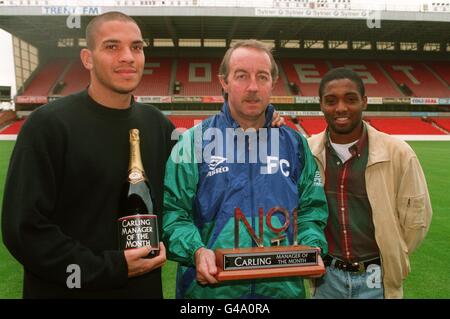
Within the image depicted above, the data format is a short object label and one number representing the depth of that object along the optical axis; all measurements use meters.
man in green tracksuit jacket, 2.00
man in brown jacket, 2.46
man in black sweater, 1.74
